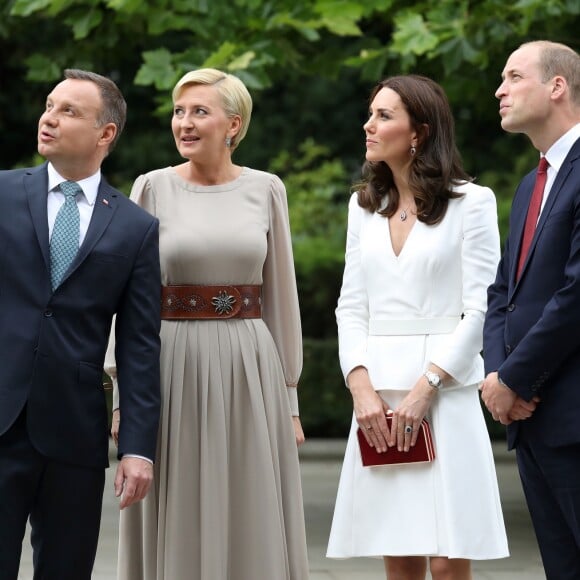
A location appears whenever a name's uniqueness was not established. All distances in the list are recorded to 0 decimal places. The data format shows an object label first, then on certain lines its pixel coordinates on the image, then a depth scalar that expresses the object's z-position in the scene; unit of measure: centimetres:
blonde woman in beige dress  1017
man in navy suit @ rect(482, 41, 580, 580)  864
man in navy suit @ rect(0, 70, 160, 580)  856
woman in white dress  1011
